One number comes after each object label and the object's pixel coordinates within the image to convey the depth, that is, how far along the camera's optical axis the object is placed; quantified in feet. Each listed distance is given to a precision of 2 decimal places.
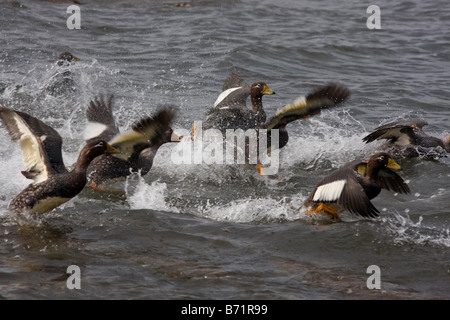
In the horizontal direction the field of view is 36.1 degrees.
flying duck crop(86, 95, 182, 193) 24.36
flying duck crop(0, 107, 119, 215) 21.99
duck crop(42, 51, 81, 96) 37.78
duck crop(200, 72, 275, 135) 29.76
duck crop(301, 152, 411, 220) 21.06
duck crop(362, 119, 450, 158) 30.94
